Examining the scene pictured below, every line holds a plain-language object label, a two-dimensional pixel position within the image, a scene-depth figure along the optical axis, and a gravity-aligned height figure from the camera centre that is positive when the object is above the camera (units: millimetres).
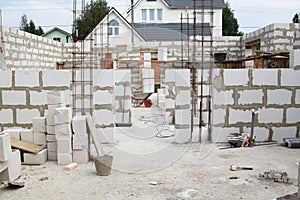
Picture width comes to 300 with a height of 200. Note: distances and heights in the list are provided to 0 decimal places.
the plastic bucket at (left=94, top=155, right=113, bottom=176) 4190 -1130
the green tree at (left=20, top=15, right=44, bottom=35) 36719 +5816
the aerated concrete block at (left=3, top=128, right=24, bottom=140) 4891 -852
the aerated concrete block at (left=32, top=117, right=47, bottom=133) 4887 -721
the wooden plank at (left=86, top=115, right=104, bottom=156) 4691 -848
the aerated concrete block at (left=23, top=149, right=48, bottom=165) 4680 -1167
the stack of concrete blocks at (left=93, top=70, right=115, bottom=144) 5789 -484
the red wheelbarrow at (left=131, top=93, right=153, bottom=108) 11801 -848
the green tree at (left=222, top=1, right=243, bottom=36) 33656 +5530
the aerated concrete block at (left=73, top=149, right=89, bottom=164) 4781 -1159
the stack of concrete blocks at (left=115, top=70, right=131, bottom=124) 7617 -476
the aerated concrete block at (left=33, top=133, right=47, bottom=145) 4949 -942
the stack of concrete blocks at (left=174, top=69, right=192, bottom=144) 5980 -576
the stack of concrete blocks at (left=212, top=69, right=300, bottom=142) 5918 -463
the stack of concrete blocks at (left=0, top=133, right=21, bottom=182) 3668 -1008
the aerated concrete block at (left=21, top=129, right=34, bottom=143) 4953 -880
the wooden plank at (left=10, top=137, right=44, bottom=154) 4626 -1000
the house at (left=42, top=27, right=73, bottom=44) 35959 +4767
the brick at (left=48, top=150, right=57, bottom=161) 4930 -1180
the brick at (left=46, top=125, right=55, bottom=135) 4863 -777
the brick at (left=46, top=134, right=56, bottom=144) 4898 -916
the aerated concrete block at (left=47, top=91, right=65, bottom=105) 4844 -312
